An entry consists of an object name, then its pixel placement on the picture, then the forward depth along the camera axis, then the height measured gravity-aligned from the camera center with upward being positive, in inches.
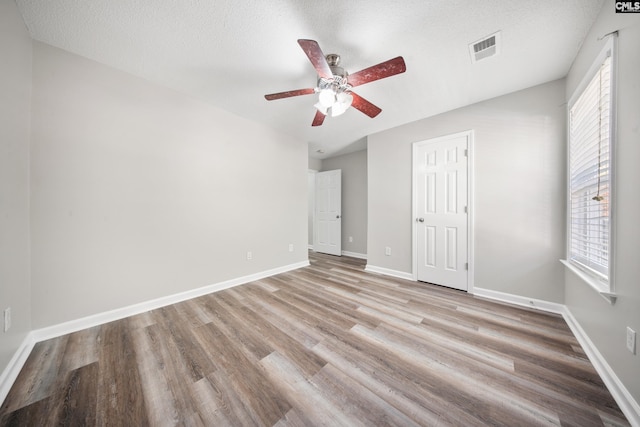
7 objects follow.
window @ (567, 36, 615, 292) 52.7 +12.6
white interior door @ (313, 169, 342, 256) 191.5 -0.3
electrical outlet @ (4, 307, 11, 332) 51.0 -27.3
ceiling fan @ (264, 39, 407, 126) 55.5 +41.8
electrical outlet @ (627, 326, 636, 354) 41.1 -26.1
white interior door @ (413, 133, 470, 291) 106.7 +1.7
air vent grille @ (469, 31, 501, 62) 63.2 +54.4
